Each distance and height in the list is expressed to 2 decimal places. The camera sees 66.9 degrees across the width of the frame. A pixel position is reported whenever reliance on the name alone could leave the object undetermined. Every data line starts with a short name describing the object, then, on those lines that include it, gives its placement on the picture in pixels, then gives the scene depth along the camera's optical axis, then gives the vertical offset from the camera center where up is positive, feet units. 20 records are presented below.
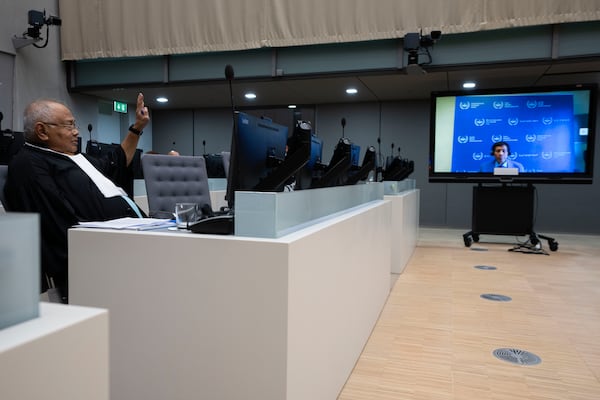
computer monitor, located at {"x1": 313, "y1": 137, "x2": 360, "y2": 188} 8.27 +0.31
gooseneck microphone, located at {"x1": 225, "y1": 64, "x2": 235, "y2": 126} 5.78 +1.36
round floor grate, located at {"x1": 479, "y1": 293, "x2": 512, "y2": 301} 11.01 -2.77
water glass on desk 5.20 -0.43
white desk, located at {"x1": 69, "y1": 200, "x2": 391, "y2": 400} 4.15 -1.27
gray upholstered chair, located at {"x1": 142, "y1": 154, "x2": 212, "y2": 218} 9.46 -0.07
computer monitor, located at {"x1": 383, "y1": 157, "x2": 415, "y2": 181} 17.46 +0.46
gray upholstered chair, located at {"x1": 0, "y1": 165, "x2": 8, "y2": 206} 6.41 -0.01
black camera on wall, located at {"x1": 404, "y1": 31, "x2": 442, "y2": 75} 16.39 +5.07
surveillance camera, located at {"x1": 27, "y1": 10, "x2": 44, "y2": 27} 18.75 +6.51
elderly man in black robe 6.00 -0.16
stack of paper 4.93 -0.54
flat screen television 17.25 +2.02
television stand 18.58 -1.18
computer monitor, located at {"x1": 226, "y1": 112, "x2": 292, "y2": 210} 5.04 +0.27
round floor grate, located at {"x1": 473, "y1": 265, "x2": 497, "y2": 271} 14.56 -2.69
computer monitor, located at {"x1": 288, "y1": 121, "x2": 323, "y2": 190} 5.47 +0.50
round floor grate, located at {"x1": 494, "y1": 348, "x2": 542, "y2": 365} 7.35 -2.85
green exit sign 28.07 +4.38
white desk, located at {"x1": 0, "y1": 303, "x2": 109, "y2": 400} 1.68 -0.72
